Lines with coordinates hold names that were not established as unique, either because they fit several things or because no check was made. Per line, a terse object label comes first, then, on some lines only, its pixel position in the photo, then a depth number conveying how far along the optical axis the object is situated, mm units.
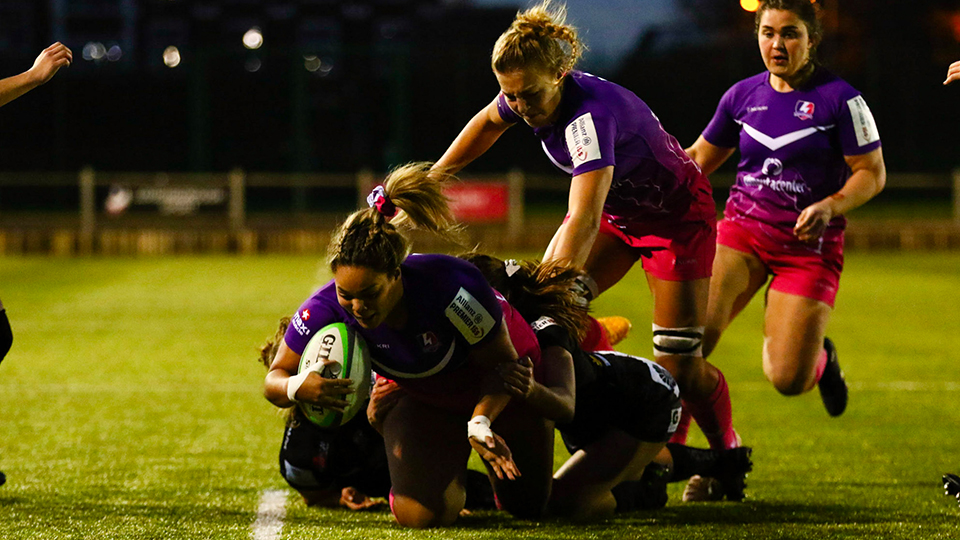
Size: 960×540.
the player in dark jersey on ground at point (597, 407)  9008
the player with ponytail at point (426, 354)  7758
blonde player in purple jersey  9094
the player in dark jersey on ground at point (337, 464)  9258
